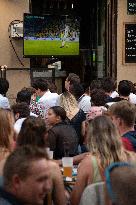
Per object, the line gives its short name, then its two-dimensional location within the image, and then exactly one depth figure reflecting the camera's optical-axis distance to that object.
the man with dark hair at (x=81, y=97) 13.10
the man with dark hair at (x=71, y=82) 13.39
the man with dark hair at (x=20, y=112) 10.04
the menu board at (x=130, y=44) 21.40
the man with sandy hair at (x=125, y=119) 7.89
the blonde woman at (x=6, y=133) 6.80
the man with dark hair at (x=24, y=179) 4.10
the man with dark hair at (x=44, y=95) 13.23
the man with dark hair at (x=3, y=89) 13.18
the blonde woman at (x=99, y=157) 6.34
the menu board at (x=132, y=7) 21.12
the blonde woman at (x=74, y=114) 11.73
